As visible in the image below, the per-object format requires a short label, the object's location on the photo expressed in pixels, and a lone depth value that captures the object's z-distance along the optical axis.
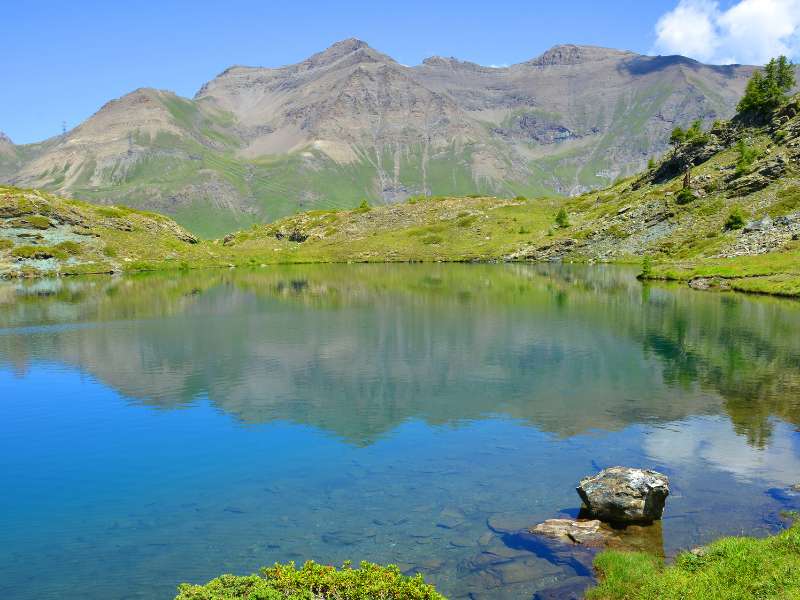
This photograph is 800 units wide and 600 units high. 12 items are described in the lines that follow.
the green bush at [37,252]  169.25
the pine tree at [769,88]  183.50
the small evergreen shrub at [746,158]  162.06
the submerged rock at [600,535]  22.75
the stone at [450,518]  24.98
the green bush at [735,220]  139.62
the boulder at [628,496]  24.28
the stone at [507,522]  24.41
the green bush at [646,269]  128.25
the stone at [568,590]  19.61
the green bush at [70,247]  175.88
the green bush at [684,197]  166.50
